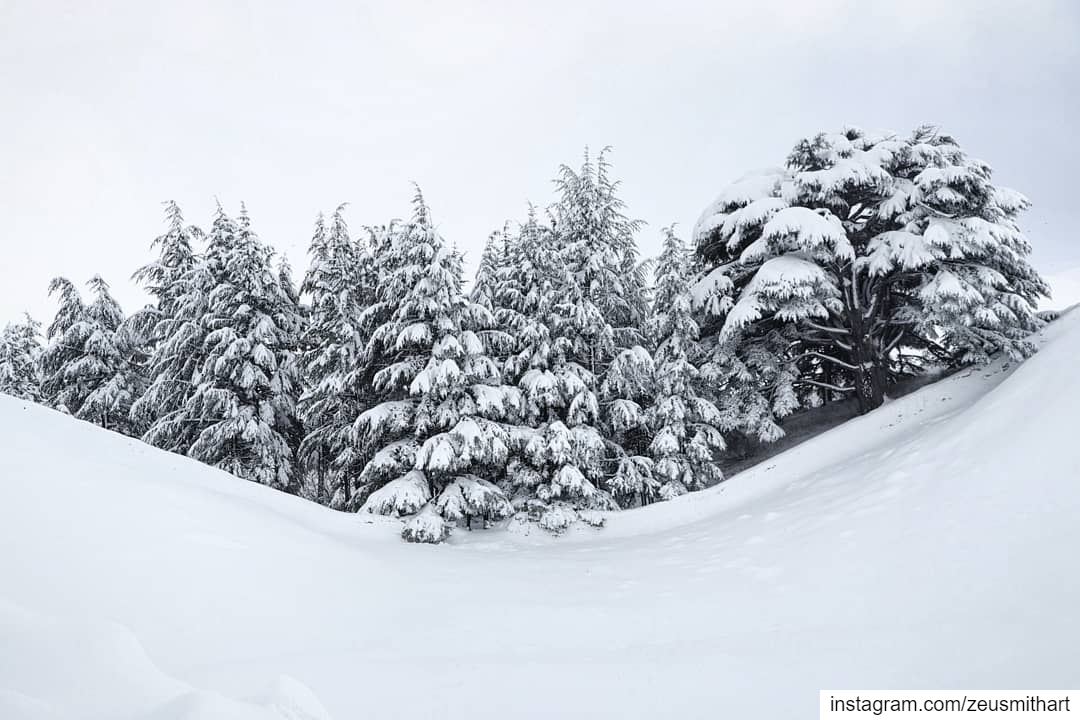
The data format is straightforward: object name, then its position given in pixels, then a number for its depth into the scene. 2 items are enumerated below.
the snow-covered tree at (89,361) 19.48
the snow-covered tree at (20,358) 25.43
